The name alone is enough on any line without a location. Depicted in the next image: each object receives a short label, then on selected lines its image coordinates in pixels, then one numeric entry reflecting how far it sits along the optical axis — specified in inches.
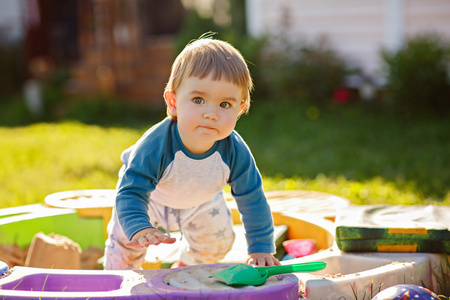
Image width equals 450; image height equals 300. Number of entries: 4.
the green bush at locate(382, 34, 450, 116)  242.4
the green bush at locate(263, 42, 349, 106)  273.1
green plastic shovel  63.1
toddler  70.9
